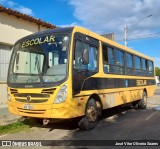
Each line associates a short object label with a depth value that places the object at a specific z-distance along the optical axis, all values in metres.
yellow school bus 4.16
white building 7.64
